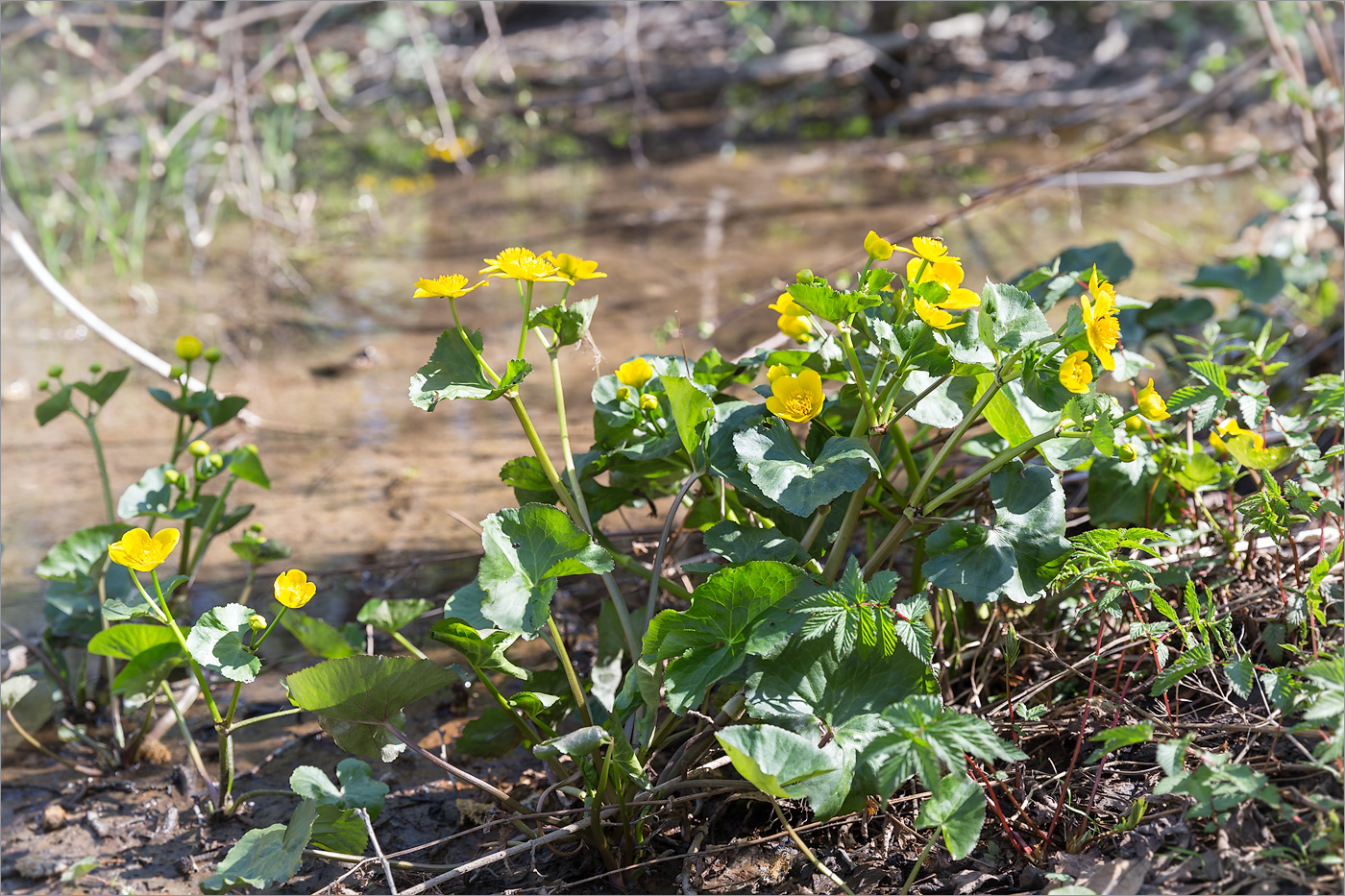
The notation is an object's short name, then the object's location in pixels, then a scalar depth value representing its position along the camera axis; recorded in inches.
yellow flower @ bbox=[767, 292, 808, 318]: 118.4
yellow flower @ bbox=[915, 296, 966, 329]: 114.2
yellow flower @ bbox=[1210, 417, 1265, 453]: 117.4
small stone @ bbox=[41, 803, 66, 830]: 120.7
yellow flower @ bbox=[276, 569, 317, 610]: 115.8
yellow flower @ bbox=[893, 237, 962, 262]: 115.3
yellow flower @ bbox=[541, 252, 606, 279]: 116.5
